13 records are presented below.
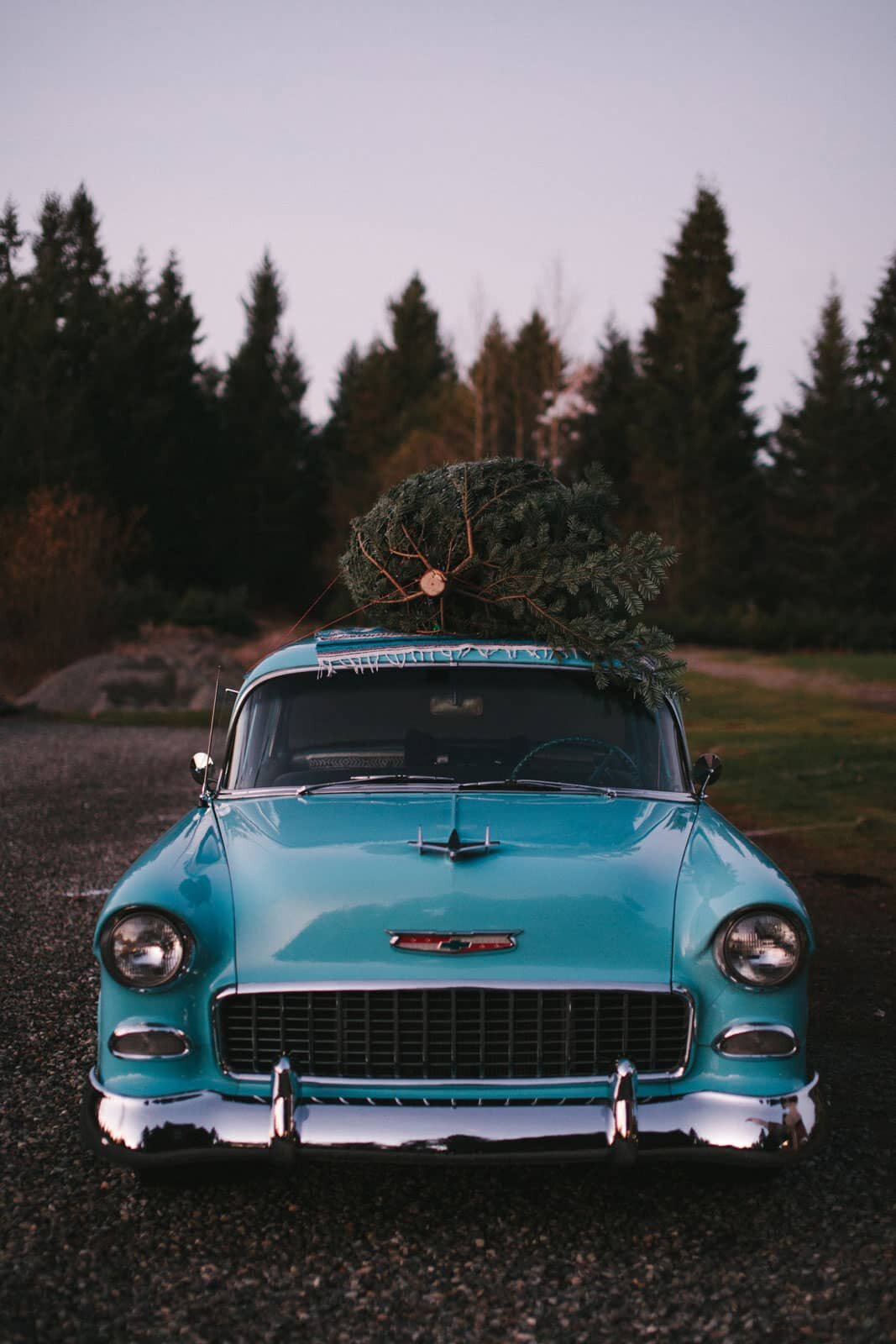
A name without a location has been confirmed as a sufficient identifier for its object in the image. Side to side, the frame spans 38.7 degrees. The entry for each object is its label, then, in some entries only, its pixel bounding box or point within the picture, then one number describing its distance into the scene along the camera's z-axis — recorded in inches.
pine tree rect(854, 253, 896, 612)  1841.8
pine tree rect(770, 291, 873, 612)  1849.2
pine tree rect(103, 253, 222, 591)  1892.2
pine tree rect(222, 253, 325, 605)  2320.4
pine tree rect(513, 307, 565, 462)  1793.8
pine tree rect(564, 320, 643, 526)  2033.7
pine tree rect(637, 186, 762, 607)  1847.9
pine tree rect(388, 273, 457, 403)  2628.0
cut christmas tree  193.3
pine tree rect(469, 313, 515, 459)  1784.0
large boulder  960.9
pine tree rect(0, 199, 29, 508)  1673.2
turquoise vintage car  127.6
